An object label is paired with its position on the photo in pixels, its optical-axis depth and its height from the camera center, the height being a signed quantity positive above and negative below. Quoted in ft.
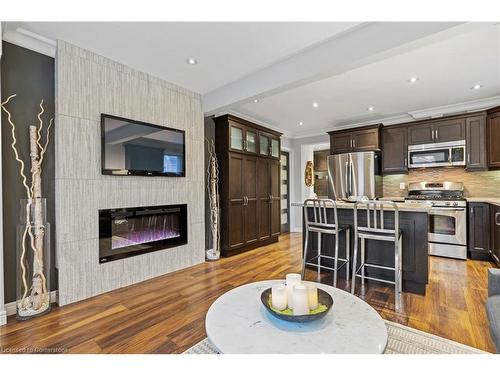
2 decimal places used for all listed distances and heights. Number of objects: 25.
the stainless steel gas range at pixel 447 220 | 12.42 -1.74
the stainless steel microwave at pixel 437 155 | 13.44 +1.85
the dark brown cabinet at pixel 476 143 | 12.86 +2.33
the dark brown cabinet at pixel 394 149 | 15.14 +2.40
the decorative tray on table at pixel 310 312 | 3.93 -2.07
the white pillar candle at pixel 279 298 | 4.26 -1.92
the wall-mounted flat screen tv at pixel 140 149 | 8.90 +1.69
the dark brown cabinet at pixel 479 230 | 11.90 -2.19
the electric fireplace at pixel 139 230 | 8.91 -1.62
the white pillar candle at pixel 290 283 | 4.32 -1.77
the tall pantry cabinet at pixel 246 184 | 13.42 +0.31
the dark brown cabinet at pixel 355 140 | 15.66 +3.22
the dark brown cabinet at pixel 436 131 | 13.47 +3.20
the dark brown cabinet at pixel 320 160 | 27.91 +3.23
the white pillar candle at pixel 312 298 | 4.27 -1.93
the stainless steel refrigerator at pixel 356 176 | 15.21 +0.78
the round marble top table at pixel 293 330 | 3.50 -2.26
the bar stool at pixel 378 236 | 7.83 -1.65
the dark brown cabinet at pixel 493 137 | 12.19 +2.50
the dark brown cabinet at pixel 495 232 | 10.61 -2.11
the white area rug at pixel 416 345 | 5.46 -3.67
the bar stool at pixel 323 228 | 9.12 -1.59
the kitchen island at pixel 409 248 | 8.48 -2.23
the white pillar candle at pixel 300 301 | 4.09 -1.90
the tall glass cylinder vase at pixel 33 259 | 7.16 -2.01
